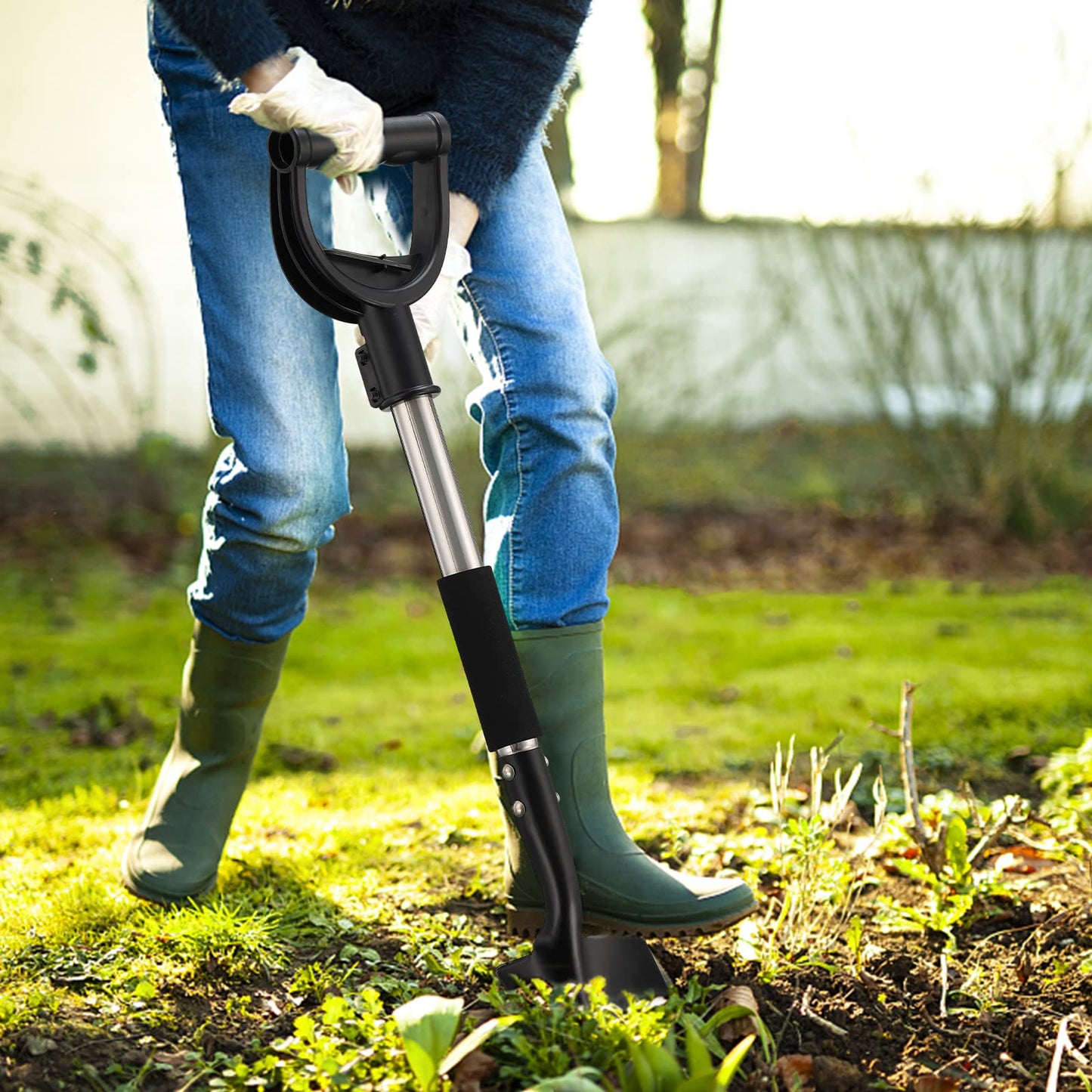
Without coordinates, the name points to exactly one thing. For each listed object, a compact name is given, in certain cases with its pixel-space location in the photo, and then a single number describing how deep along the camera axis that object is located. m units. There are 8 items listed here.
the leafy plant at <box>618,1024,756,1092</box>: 1.23
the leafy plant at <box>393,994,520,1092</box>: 1.26
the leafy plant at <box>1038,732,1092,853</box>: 2.05
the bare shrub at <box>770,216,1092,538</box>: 5.85
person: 1.71
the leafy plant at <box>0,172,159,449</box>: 6.02
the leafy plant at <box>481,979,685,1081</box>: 1.33
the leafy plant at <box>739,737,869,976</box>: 1.73
